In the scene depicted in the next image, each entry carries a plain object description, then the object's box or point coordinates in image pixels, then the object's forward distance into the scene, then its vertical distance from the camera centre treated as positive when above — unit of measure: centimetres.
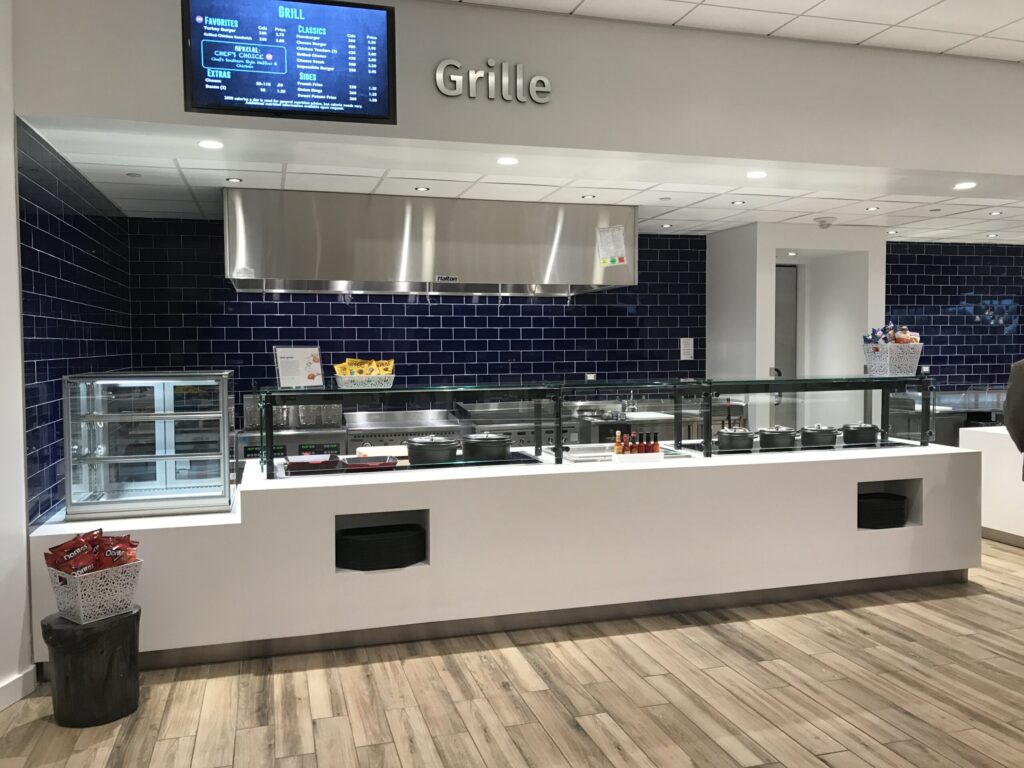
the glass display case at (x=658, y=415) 366 -37
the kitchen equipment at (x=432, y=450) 379 -49
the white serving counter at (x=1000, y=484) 524 -93
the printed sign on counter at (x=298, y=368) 580 -16
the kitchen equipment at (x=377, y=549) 355 -88
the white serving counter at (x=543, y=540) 335 -90
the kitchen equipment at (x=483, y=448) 384 -48
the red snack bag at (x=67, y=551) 292 -73
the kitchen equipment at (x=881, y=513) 430 -90
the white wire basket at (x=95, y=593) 287 -87
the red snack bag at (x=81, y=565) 287 -76
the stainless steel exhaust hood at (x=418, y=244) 544 +70
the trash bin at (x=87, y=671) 283 -112
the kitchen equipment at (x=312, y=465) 362 -53
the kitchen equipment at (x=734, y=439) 422 -50
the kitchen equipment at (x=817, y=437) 434 -50
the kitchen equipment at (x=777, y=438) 427 -50
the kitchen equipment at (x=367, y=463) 370 -53
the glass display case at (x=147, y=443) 340 -41
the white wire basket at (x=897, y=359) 457 -10
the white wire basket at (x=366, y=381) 412 -18
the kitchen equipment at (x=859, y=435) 443 -50
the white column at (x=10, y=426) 300 -29
